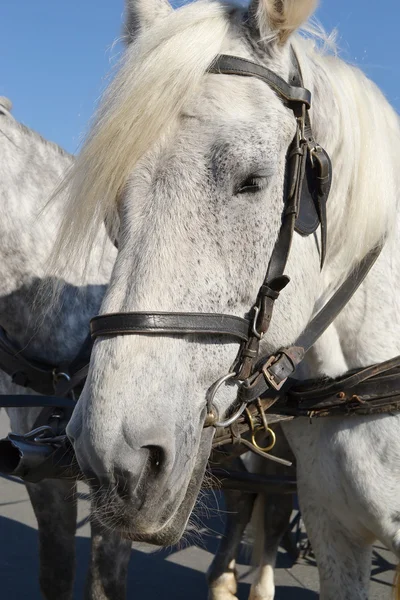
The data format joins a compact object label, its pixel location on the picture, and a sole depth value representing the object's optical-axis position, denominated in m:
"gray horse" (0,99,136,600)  3.14
